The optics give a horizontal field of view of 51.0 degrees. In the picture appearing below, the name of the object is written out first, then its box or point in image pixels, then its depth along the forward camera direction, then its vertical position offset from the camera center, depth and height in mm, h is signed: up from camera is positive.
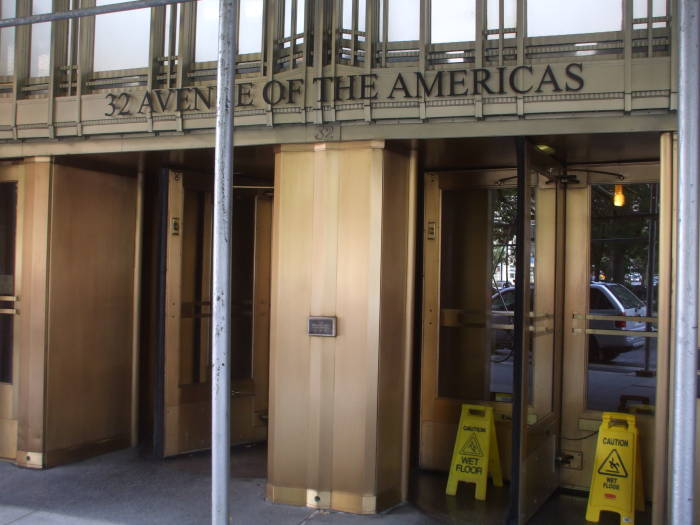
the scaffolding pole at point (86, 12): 3977 +1485
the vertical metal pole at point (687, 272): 2811 +27
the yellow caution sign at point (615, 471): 5367 -1434
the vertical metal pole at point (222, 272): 3508 +3
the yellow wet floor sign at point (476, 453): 5973 -1458
